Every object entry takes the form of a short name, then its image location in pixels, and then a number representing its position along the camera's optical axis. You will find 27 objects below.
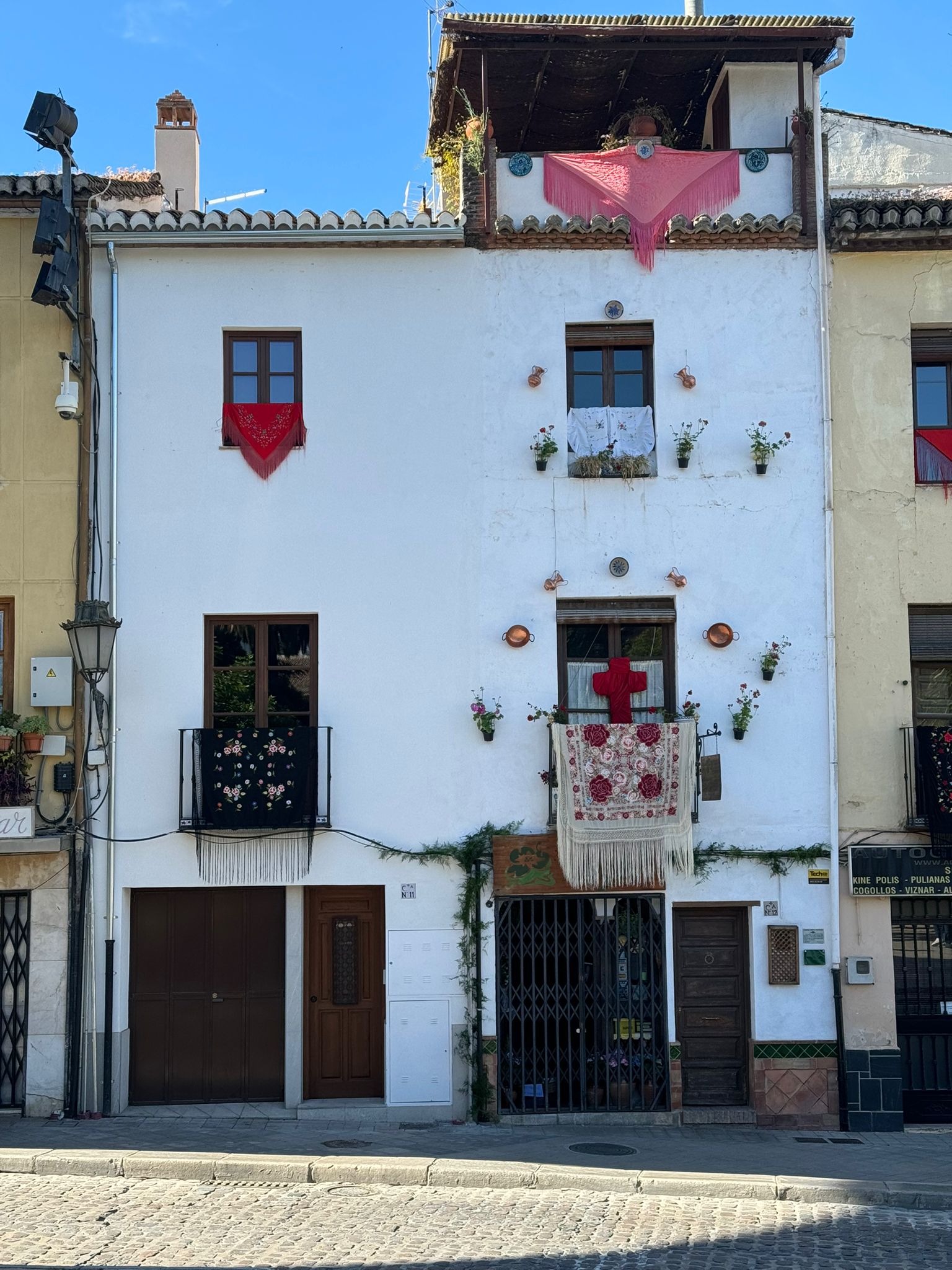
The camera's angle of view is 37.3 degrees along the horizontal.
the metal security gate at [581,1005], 14.24
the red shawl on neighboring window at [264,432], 14.70
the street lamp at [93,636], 13.84
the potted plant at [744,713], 14.41
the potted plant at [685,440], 14.75
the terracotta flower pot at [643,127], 15.89
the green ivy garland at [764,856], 14.42
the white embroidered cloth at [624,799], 14.09
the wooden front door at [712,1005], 14.55
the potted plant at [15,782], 13.84
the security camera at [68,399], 13.73
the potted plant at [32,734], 14.03
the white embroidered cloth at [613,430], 14.88
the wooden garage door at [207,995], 14.44
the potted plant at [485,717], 14.30
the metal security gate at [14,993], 14.00
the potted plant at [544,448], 14.66
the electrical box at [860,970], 14.30
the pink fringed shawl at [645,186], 15.07
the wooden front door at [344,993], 14.48
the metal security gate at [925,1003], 14.53
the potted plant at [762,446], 14.73
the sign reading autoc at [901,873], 14.38
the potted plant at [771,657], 14.48
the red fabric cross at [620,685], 14.55
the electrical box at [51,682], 14.18
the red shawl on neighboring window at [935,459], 15.12
